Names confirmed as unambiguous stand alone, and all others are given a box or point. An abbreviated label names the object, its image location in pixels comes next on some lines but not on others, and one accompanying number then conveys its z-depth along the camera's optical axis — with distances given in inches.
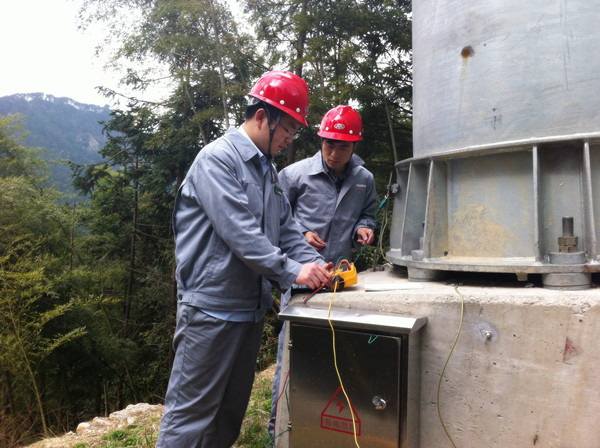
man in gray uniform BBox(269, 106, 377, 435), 126.9
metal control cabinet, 77.5
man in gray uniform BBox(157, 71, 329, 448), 84.3
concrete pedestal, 71.2
